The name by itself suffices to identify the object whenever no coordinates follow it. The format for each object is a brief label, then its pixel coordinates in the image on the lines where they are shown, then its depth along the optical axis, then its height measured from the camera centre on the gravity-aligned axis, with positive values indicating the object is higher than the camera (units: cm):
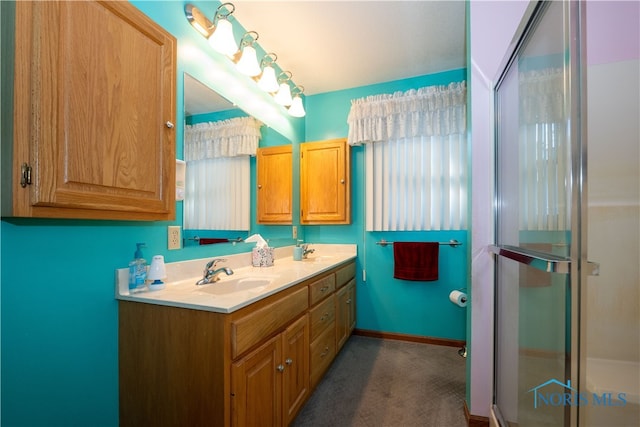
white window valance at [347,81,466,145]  227 +91
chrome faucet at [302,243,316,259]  237 -36
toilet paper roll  183 -61
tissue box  185 -32
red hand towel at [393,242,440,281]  227 -42
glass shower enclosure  73 -5
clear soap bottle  109 -26
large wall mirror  144 +30
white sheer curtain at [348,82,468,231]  229 +53
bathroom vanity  91 -55
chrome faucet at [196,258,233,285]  134 -32
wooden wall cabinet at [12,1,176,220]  66 +31
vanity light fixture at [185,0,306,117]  146 +103
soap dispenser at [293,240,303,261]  229 -36
